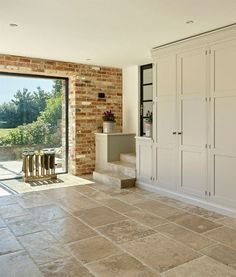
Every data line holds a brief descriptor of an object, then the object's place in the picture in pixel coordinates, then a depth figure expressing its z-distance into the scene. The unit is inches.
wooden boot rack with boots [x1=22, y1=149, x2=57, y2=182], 227.3
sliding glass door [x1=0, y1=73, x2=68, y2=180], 232.1
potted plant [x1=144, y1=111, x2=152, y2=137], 205.9
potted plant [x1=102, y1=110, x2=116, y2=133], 249.9
